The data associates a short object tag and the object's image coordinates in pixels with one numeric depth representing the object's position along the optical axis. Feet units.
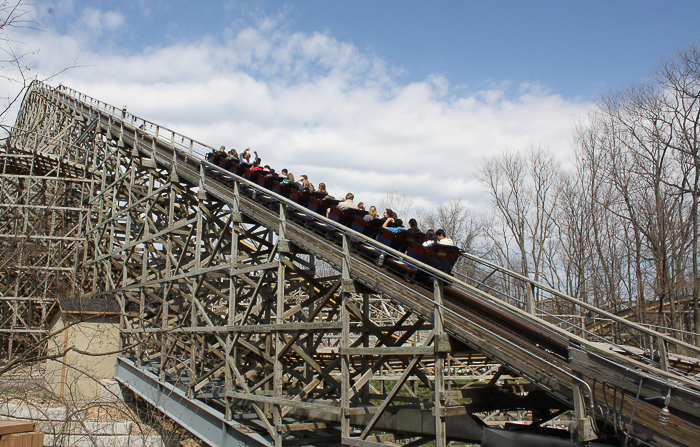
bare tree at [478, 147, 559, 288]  120.57
